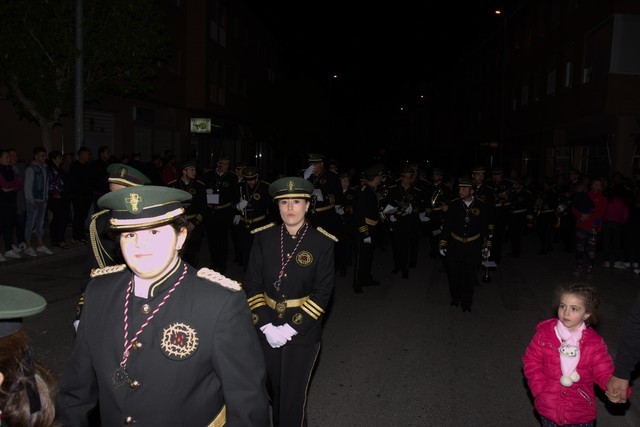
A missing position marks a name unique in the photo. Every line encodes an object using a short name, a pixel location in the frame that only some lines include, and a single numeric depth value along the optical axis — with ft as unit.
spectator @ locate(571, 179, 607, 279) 40.96
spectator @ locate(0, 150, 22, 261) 38.32
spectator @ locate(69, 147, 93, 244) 45.60
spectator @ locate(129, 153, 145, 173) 54.75
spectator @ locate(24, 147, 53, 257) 40.52
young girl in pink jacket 13.16
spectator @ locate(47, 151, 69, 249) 43.27
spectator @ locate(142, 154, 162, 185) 58.41
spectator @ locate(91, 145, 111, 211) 48.04
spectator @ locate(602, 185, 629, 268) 43.68
